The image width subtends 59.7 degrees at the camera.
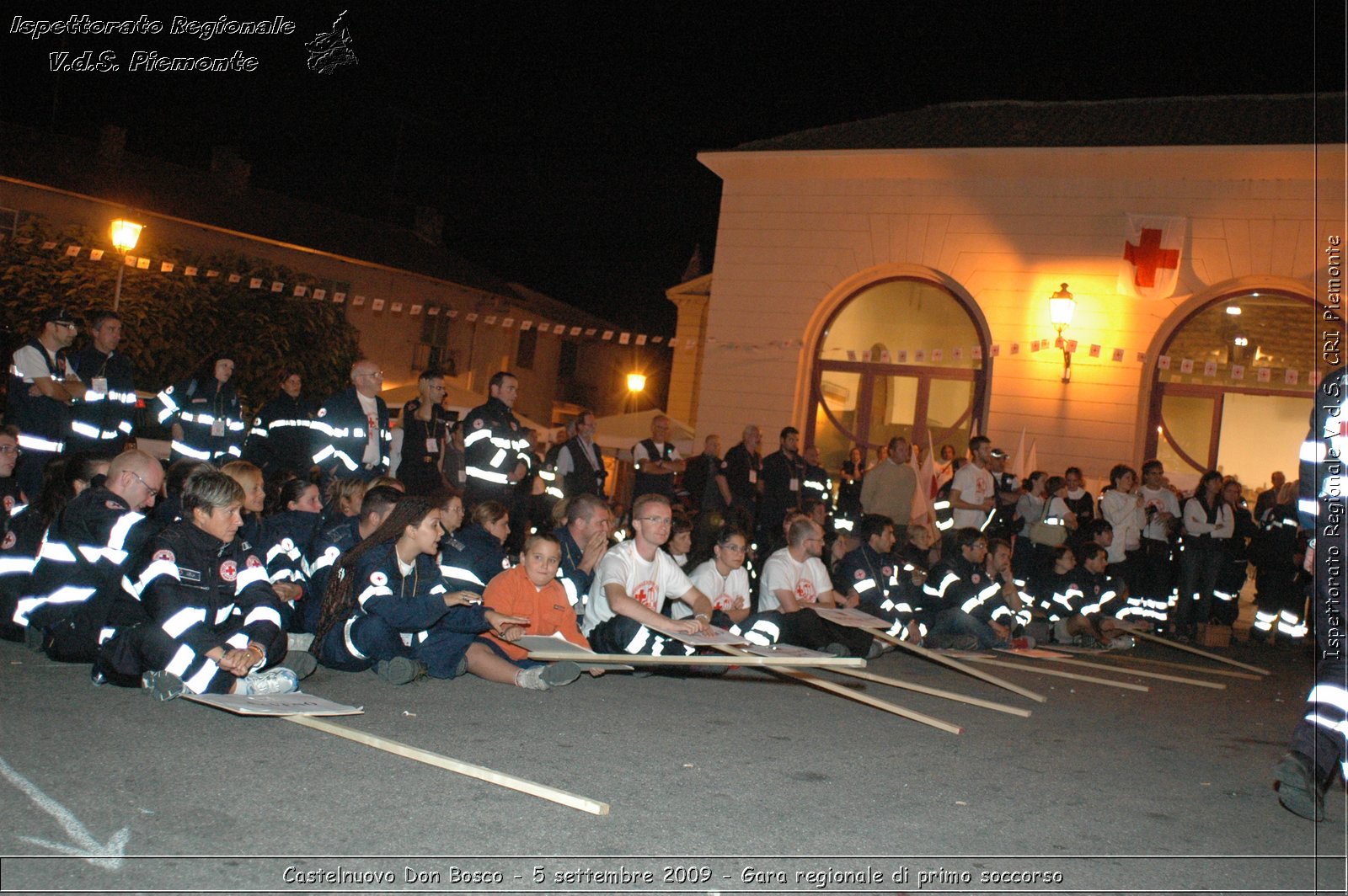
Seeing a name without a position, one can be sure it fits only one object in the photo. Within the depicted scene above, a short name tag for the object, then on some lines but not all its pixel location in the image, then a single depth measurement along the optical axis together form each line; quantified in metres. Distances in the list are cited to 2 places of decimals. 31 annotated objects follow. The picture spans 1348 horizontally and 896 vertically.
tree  26.62
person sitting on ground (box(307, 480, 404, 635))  7.47
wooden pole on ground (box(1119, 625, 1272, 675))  10.01
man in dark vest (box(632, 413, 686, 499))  12.92
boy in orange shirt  7.10
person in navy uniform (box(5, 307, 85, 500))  8.60
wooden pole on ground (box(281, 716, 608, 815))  4.34
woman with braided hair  6.60
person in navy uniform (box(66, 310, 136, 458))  9.02
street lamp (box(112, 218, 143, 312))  15.62
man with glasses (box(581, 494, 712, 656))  7.33
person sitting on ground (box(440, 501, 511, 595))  7.78
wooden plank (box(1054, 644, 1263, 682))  9.95
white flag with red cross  14.75
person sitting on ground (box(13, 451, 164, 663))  6.25
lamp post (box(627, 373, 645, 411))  37.84
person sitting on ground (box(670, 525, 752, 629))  8.44
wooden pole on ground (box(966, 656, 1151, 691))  8.59
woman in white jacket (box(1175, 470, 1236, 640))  12.70
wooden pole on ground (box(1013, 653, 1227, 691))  9.04
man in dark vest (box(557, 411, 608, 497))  11.60
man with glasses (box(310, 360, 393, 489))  8.95
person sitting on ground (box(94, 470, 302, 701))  5.54
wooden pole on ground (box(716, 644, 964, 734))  6.50
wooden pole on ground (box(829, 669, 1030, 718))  6.96
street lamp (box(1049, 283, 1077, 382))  14.92
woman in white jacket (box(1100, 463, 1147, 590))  12.72
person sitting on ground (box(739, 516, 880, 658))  8.38
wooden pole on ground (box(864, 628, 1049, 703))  7.71
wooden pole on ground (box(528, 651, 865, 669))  6.11
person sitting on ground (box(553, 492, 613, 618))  8.17
